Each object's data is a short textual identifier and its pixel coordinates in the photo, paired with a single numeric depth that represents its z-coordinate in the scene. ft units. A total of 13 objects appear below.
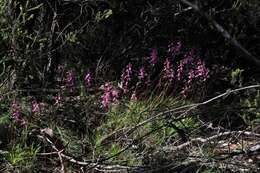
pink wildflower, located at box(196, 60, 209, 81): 23.63
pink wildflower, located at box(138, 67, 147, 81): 22.83
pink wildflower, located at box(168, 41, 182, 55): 23.76
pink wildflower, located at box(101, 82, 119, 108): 21.53
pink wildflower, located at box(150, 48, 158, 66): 23.22
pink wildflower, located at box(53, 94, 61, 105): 21.54
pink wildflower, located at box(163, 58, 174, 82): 22.84
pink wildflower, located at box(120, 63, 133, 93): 22.33
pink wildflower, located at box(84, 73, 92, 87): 22.22
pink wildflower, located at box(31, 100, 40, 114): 20.70
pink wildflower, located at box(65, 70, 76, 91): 21.82
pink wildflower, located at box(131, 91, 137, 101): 22.26
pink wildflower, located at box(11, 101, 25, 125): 19.84
